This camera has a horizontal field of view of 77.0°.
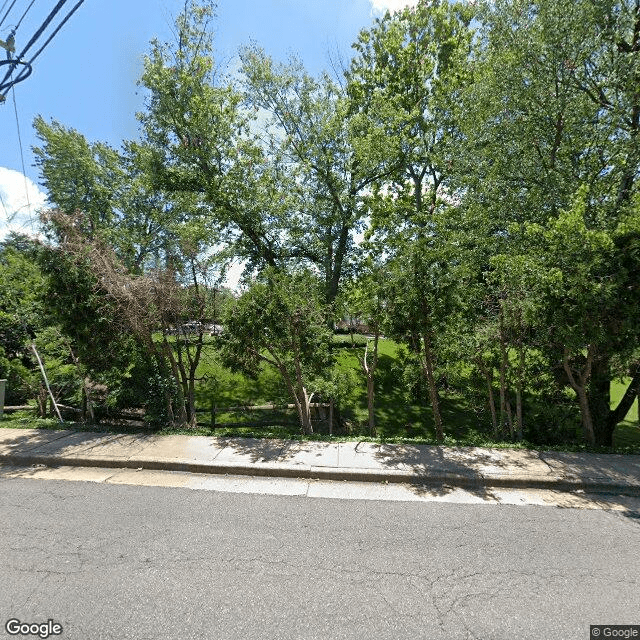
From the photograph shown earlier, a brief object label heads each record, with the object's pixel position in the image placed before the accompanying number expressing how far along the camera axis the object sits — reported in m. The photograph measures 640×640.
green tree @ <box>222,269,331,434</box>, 7.74
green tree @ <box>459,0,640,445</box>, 8.68
